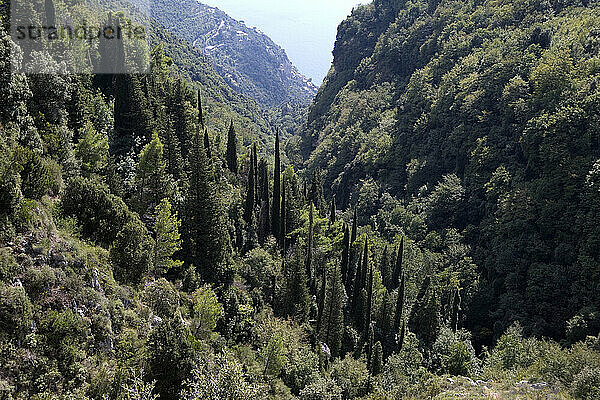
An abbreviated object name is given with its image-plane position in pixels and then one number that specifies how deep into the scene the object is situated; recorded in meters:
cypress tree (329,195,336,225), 81.75
